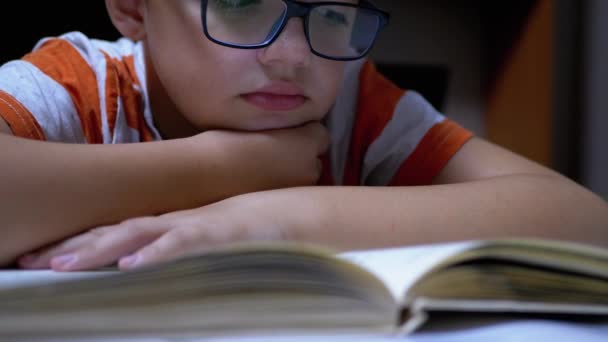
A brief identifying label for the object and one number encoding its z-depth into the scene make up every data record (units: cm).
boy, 73
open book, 62
